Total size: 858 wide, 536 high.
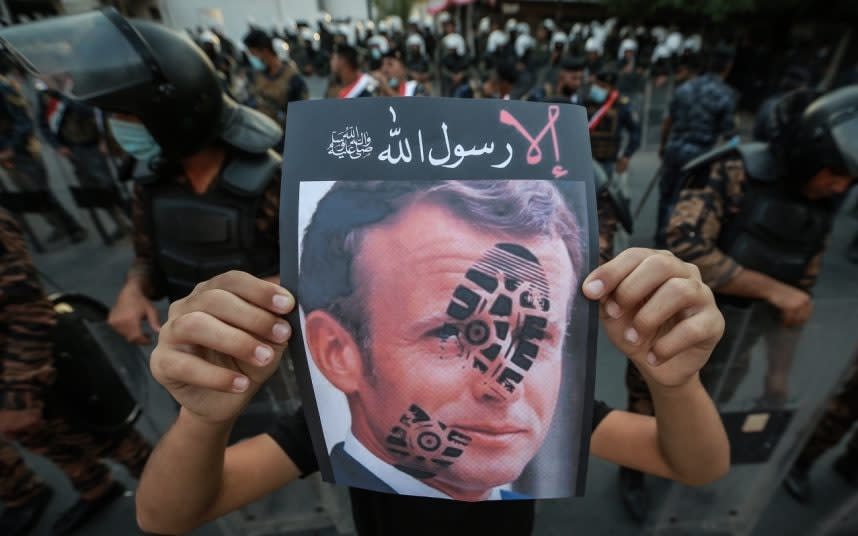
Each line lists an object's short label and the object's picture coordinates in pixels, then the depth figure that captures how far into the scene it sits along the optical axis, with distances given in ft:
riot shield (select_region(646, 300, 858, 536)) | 4.17
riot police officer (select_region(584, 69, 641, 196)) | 12.01
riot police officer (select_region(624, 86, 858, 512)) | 4.39
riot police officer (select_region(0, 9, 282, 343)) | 3.90
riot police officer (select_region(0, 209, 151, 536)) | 4.26
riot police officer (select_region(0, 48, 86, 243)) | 10.67
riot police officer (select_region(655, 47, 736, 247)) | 11.96
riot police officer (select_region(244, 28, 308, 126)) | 15.33
